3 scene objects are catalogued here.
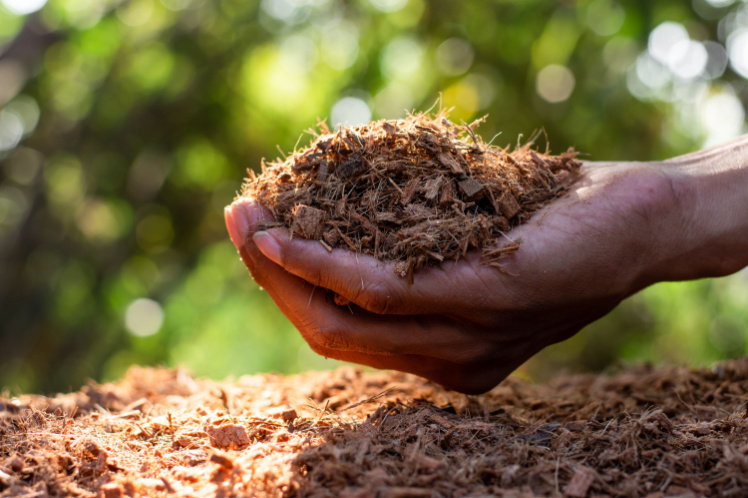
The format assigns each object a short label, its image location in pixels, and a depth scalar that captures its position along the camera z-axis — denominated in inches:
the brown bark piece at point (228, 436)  21.9
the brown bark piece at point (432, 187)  22.6
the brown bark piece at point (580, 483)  20.6
